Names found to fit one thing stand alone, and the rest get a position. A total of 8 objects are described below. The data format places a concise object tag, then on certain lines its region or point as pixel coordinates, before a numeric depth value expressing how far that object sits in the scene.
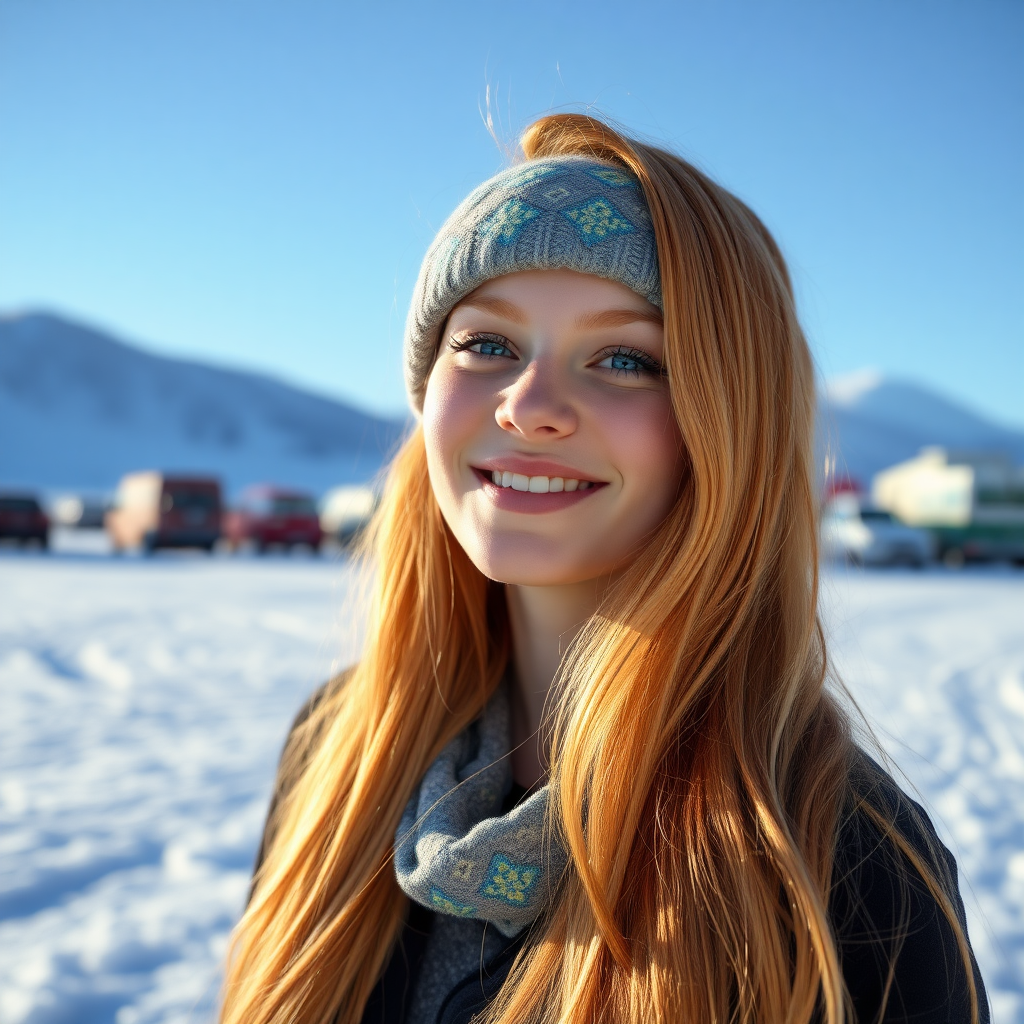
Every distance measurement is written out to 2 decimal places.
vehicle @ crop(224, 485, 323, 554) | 19.53
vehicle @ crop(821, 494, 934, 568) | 17.69
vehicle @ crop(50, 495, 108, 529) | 27.00
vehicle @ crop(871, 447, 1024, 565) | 18.95
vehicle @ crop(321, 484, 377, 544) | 21.02
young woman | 1.13
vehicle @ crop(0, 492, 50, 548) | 18.53
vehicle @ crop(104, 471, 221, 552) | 18.08
